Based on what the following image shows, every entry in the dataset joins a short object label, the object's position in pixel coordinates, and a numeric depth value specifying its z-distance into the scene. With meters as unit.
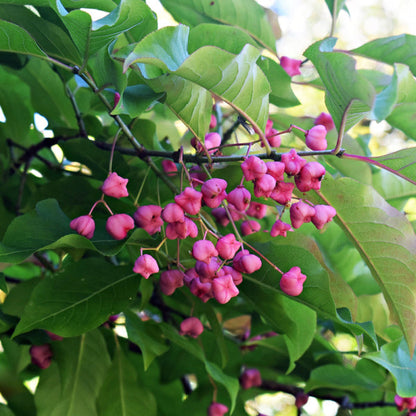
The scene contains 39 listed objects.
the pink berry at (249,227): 0.41
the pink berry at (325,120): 0.44
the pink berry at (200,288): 0.36
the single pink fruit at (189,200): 0.33
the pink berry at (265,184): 0.33
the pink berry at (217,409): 0.48
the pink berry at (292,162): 0.34
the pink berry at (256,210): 0.42
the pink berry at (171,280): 0.37
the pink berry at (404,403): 0.45
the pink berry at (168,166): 0.42
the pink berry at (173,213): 0.33
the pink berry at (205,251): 0.34
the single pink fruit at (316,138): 0.35
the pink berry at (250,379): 0.51
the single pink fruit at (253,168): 0.33
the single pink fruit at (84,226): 0.36
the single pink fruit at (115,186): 0.35
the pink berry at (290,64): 0.44
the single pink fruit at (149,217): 0.35
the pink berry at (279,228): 0.36
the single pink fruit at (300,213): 0.35
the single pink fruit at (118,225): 0.36
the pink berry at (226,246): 0.35
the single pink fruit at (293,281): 0.35
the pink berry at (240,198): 0.35
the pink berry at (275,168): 0.34
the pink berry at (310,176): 0.34
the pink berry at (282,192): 0.35
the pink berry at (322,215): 0.35
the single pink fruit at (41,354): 0.42
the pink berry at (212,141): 0.37
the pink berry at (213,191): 0.33
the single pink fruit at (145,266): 0.35
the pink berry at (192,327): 0.42
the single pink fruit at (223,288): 0.34
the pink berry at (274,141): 0.40
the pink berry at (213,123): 0.46
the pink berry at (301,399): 0.50
